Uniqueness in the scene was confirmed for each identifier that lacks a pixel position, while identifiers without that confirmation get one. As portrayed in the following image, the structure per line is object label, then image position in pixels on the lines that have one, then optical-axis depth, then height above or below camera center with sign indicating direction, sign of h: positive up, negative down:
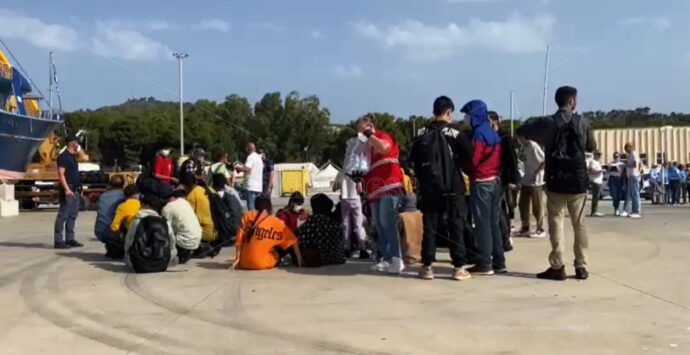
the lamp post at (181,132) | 58.81 +3.36
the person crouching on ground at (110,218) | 10.46 -0.57
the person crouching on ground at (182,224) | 9.80 -0.58
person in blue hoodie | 8.50 -0.03
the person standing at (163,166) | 13.18 +0.19
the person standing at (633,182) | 16.75 -0.13
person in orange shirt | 9.24 -0.74
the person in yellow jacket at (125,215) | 10.27 -0.49
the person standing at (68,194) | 11.97 -0.25
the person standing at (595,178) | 15.55 -0.04
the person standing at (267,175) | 14.87 +0.03
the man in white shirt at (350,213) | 9.95 -0.47
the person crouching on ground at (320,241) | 9.48 -0.76
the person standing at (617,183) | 17.80 -0.17
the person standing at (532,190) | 11.98 -0.21
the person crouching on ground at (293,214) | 9.97 -0.47
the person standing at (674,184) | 27.28 -0.29
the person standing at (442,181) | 8.20 -0.05
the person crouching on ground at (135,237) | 9.13 -0.74
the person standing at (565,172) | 8.09 +0.04
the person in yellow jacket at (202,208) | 10.62 -0.41
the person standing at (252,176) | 13.37 +0.02
